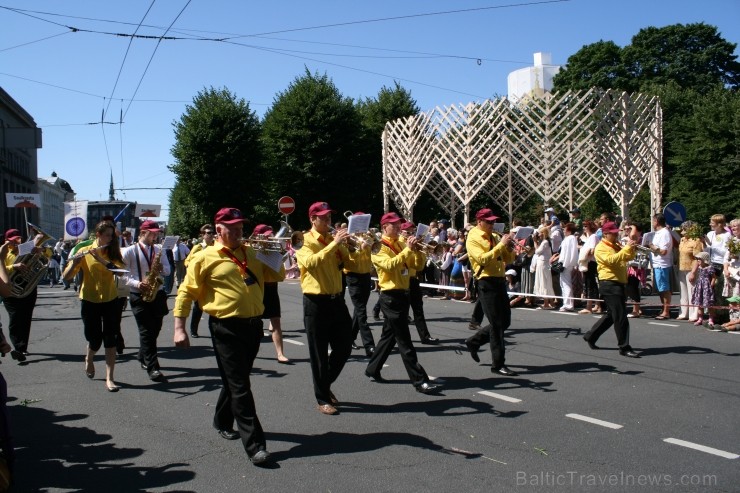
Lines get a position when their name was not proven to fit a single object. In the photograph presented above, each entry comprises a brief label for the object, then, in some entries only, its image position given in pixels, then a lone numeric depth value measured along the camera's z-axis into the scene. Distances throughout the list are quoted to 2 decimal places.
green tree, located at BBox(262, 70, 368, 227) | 35.31
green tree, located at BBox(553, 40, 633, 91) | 43.62
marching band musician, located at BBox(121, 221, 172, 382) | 8.20
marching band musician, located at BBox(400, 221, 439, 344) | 10.16
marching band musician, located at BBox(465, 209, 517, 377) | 8.06
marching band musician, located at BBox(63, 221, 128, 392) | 8.02
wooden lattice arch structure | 21.75
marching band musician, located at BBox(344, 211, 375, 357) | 9.40
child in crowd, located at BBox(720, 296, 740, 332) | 10.94
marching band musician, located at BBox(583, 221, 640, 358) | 9.04
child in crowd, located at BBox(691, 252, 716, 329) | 11.50
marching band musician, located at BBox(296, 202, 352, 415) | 6.49
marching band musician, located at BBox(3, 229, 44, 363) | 9.72
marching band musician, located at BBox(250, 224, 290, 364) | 9.18
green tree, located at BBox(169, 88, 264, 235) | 35.38
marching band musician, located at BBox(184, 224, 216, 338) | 9.28
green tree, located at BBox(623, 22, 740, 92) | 43.97
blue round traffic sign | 13.96
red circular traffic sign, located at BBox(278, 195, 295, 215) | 20.55
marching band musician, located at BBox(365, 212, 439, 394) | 7.17
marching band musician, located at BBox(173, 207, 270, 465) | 5.25
